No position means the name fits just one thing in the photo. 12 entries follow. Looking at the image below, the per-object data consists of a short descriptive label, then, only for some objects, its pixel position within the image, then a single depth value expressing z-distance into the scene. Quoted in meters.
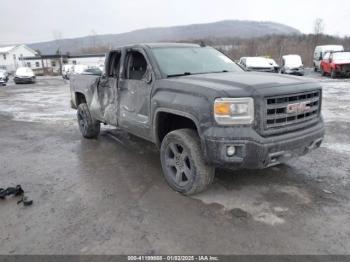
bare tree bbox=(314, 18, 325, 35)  68.62
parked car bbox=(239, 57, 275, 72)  20.61
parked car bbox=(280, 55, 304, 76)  24.97
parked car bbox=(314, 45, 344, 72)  28.23
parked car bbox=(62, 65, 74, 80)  36.04
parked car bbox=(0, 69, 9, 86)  29.16
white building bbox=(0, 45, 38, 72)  75.29
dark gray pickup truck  3.45
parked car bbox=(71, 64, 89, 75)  31.59
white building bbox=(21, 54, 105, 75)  57.62
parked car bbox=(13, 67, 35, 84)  29.66
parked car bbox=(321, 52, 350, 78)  21.02
